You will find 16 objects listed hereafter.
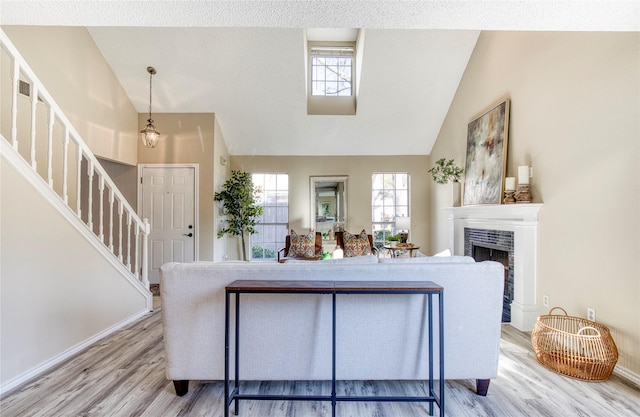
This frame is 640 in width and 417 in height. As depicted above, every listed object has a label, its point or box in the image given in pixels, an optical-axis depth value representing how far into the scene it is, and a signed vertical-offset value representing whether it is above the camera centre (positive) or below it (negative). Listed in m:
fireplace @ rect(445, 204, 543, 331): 3.14 -0.40
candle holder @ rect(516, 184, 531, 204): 3.15 +0.17
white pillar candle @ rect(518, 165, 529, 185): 3.19 +0.39
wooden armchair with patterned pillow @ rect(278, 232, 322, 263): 5.42 -0.67
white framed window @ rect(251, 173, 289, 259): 6.36 -0.06
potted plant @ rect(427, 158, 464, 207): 4.81 +0.57
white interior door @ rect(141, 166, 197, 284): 5.22 +0.03
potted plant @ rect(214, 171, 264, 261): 5.49 +0.11
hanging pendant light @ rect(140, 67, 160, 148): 4.44 +1.13
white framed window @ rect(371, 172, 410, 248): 6.38 +0.17
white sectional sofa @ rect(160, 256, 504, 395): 1.91 -0.75
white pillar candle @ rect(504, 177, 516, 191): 3.35 +0.30
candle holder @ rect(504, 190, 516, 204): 3.30 +0.15
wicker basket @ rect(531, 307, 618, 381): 2.16 -1.06
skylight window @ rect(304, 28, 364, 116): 5.43 +2.59
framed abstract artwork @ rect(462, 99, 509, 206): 3.67 +0.73
